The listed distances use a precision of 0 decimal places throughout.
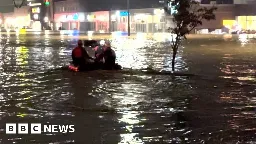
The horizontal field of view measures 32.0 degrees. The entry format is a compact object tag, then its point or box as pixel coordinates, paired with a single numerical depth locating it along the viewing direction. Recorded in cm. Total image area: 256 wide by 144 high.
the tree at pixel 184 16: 1971
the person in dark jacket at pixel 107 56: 1919
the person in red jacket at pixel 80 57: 1889
